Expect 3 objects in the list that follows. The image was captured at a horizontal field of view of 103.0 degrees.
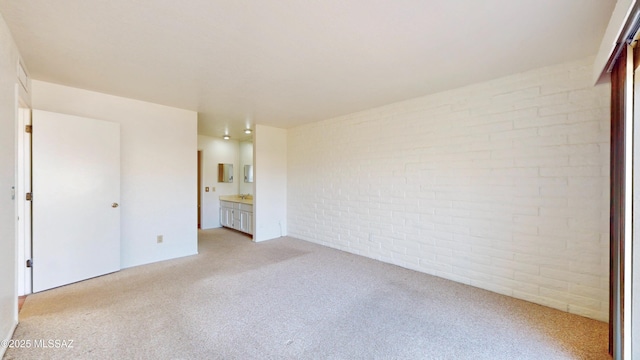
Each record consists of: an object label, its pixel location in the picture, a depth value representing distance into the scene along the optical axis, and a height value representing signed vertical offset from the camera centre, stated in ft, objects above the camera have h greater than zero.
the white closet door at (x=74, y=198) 9.63 -0.80
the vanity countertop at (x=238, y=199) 19.87 -1.65
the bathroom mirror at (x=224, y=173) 22.95 +0.59
